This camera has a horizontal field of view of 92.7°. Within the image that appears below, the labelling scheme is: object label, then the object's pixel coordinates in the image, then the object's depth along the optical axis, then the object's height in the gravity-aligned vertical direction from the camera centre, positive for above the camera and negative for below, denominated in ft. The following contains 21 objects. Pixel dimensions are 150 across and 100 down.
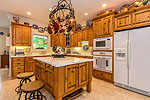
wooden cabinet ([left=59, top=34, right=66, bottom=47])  17.28 +2.07
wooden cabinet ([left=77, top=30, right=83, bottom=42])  14.92 +2.94
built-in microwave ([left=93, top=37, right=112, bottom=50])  9.19 +0.84
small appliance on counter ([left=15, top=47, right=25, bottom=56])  11.97 -0.28
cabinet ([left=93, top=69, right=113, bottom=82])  9.13 -3.55
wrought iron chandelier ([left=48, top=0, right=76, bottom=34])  6.02 +2.19
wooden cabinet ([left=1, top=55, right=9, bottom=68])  17.33 -2.87
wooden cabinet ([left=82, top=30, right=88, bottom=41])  13.91 +2.86
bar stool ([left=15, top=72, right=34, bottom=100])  6.28 -2.39
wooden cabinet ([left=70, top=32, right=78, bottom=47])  16.08 +2.23
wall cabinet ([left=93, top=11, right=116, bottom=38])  9.08 +3.39
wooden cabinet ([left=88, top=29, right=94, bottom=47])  12.90 +2.32
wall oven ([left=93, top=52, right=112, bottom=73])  9.15 -1.59
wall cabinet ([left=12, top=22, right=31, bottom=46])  11.46 +2.49
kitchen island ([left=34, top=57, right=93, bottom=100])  5.03 -2.20
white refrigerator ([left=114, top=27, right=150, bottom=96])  6.63 -1.05
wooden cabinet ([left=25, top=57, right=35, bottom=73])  11.59 -2.48
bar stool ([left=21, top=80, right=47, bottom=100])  4.24 -2.40
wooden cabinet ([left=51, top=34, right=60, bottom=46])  16.33 +2.18
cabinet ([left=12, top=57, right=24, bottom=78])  10.72 -2.53
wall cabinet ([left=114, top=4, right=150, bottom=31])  6.77 +3.29
